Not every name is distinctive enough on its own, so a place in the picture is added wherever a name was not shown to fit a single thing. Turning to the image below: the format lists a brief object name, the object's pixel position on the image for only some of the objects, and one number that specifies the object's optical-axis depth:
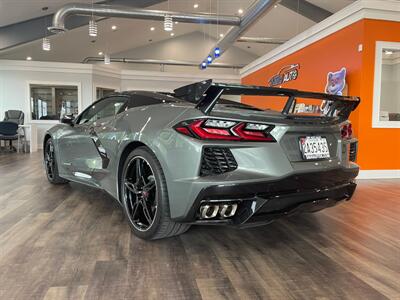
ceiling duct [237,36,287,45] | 10.46
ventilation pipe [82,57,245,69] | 13.92
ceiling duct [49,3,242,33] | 7.09
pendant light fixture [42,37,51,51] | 8.02
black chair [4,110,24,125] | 9.45
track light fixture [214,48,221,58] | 9.99
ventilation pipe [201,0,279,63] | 6.14
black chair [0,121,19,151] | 8.14
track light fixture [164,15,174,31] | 7.04
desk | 8.91
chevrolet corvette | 1.53
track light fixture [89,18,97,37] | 7.08
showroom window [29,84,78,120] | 10.69
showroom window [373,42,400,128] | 4.91
